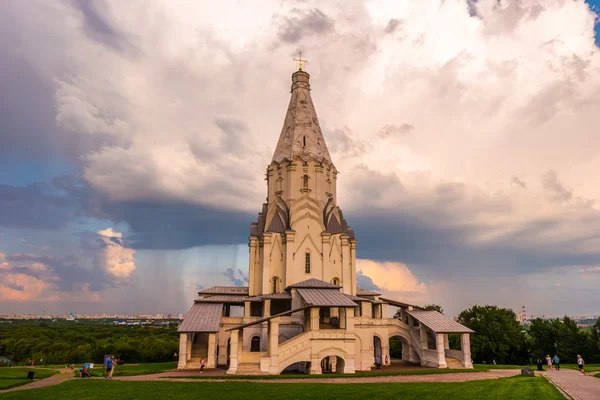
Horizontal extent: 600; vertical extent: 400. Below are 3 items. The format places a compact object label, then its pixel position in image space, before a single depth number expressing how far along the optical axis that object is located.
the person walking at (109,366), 22.73
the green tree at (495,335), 42.12
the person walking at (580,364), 25.20
